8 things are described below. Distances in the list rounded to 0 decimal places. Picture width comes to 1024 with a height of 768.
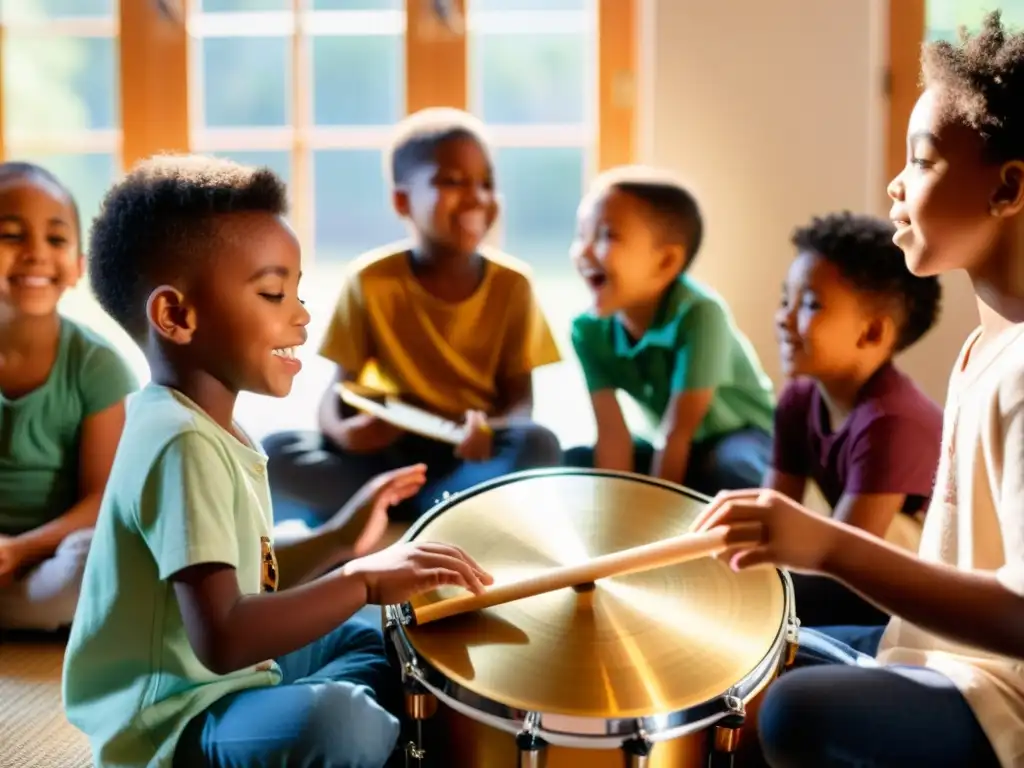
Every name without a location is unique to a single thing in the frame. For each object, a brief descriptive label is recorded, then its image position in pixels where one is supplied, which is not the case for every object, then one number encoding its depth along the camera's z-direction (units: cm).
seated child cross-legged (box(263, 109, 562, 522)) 201
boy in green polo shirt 196
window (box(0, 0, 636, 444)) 246
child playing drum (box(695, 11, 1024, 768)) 99
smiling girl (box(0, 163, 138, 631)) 173
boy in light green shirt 102
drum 100
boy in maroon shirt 152
